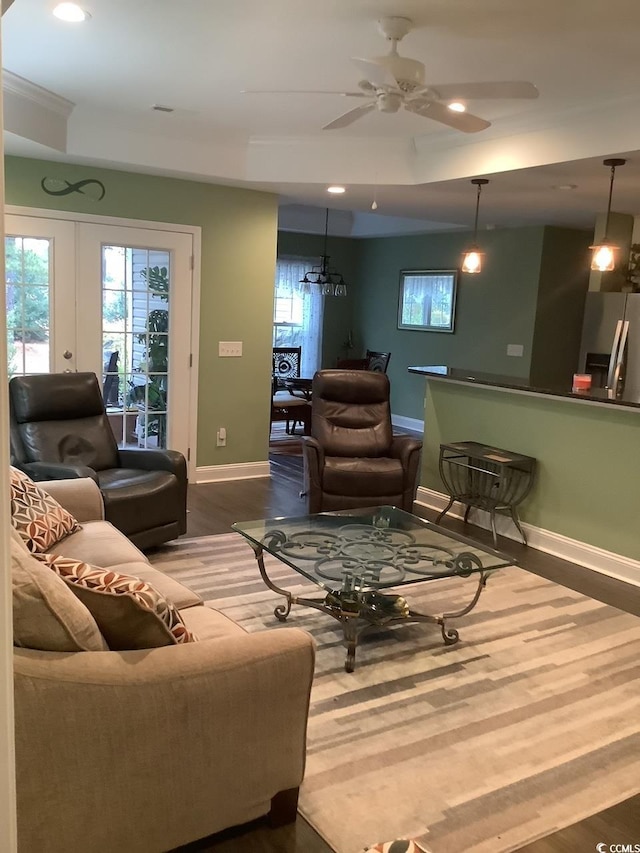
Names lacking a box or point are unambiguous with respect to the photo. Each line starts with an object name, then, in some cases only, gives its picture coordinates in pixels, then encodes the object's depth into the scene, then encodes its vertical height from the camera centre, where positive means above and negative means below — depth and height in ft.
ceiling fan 9.61 +3.32
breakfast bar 13.55 -2.34
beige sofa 5.30 -3.33
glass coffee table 9.63 -3.30
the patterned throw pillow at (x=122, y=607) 5.86 -2.41
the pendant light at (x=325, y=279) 28.14 +1.75
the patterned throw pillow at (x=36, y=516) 9.06 -2.73
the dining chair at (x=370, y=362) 29.63 -1.58
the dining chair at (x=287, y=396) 24.89 -2.80
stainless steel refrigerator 20.11 -0.08
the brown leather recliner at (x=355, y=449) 15.39 -2.82
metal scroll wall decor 16.20 +2.73
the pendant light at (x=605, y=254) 13.96 +1.59
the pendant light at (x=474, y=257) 16.46 +1.65
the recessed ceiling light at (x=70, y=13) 9.80 +4.04
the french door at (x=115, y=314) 16.47 -0.11
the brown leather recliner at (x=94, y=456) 12.48 -2.74
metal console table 15.11 -3.15
